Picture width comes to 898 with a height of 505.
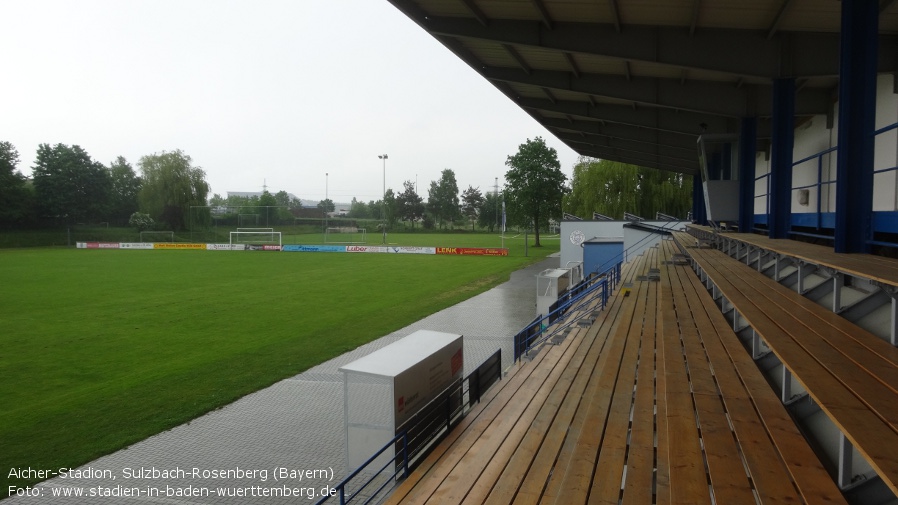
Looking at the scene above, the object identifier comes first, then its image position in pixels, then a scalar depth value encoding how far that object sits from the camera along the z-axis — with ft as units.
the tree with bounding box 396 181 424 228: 418.10
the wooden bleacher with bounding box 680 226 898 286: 13.23
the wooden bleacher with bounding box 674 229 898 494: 8.80
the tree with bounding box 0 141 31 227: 219.20
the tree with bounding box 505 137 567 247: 197.57
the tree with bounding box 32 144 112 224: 242.99
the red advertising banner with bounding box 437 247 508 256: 178.73
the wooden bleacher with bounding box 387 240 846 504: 12.02
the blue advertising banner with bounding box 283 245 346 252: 196.95
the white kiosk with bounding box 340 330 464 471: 23.49
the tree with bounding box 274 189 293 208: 496.97
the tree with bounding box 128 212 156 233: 234.79
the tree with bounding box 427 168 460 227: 421.59
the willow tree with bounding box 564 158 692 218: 146.41
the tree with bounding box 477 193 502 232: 384.33
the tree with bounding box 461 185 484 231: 440.04
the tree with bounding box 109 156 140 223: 275.39
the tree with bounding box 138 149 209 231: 243.60
